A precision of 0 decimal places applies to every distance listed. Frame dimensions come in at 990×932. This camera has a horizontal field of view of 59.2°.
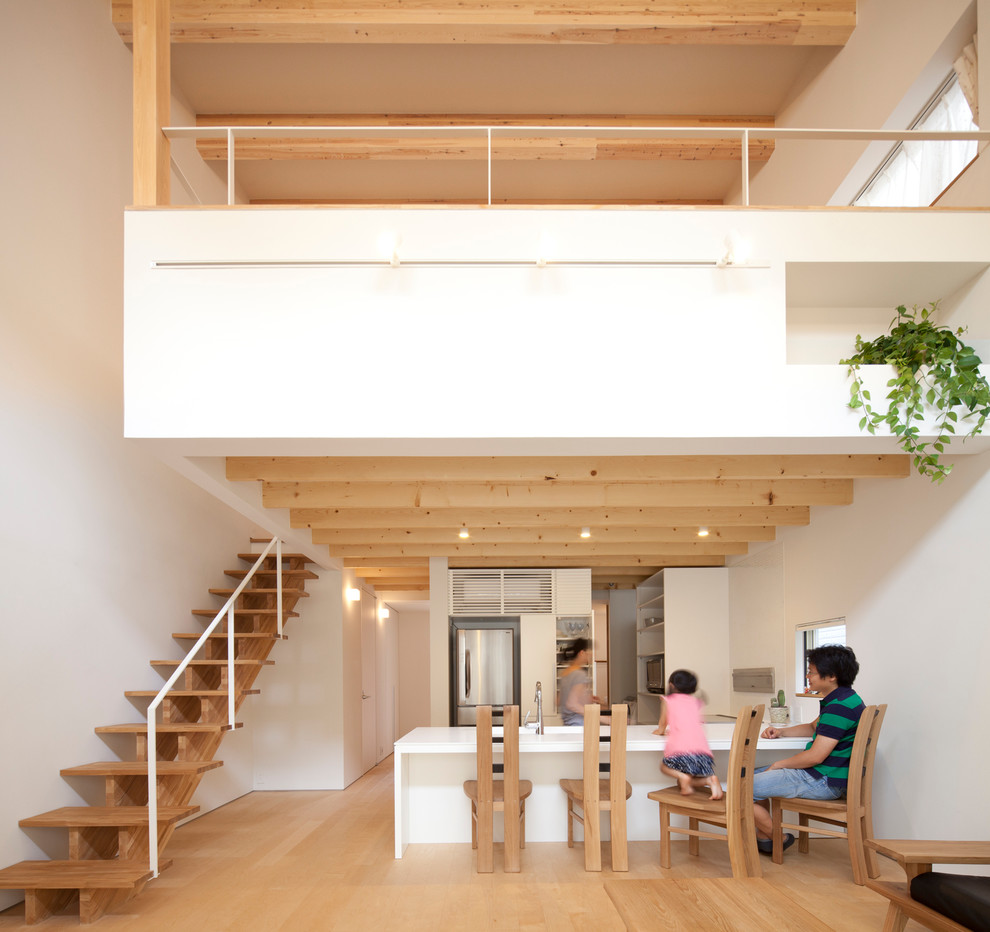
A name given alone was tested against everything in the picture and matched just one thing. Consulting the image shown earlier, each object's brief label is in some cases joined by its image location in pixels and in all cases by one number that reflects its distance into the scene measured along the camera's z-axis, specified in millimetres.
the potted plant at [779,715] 5938
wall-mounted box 7648
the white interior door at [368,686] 10094
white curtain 4742
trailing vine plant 4156
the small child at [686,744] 5254
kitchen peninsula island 5824
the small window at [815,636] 6351
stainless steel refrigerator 9273
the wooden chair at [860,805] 4730
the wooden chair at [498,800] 5102
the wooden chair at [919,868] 3143
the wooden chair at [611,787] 5145
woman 6879
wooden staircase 4219
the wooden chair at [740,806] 4762
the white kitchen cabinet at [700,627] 8992
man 4953
